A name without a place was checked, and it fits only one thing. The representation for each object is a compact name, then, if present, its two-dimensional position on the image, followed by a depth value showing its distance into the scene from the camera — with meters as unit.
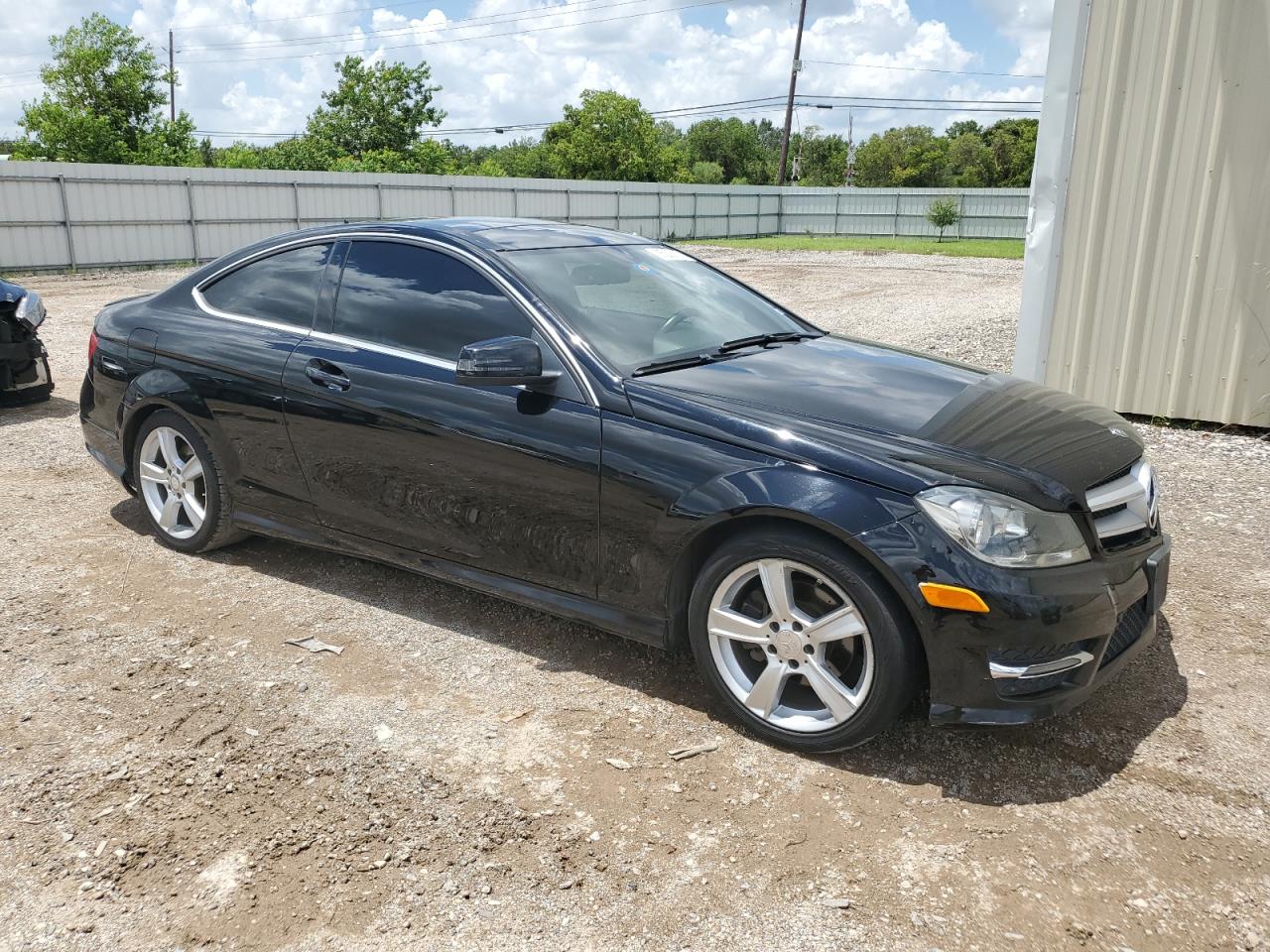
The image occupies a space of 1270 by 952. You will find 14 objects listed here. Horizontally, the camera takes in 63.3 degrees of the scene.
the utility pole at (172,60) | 57.12
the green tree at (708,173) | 91.75
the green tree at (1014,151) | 79.06
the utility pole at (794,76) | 48.69
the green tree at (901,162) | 81.56
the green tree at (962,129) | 96.43
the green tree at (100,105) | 36.03
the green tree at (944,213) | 42.97
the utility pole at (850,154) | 76.96
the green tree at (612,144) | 61.12
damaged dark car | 7.75
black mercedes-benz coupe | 3.04
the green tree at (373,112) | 56.50
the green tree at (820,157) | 94.53
